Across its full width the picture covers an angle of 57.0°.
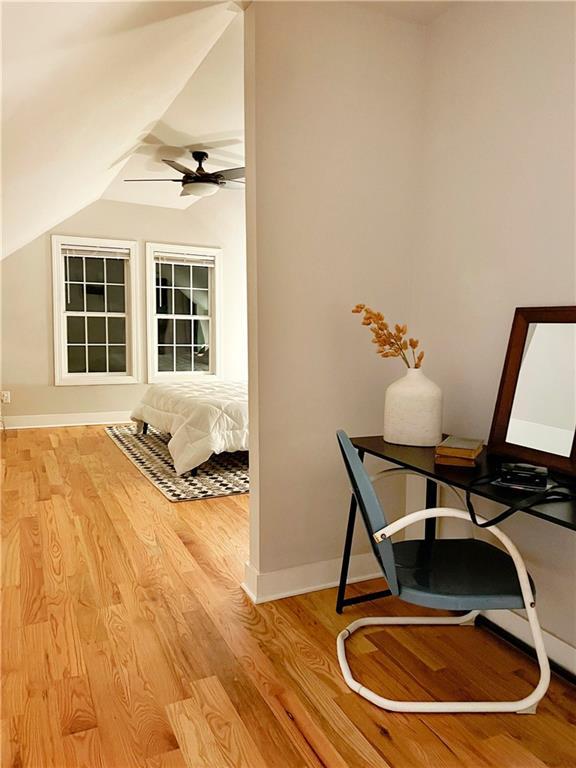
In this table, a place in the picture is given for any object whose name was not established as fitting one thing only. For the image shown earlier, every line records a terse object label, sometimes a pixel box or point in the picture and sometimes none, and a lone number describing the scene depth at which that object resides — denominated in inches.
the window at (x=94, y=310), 252.7
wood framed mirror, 71.3
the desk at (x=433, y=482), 57.9
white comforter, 167.6
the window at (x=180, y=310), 270.5
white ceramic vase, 85.0
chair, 62.2
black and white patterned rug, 155.6
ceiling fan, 182.5
